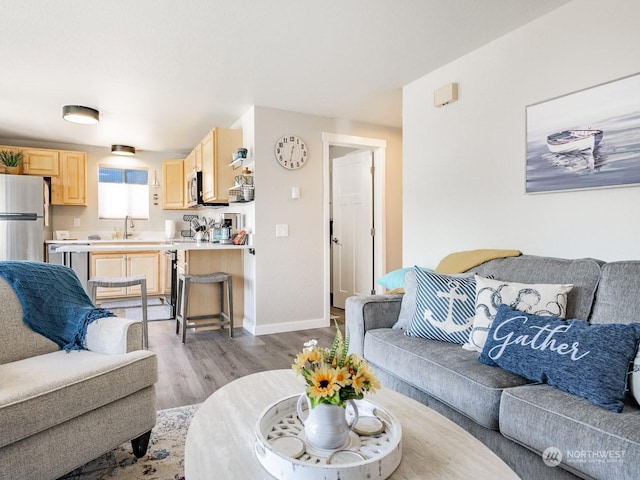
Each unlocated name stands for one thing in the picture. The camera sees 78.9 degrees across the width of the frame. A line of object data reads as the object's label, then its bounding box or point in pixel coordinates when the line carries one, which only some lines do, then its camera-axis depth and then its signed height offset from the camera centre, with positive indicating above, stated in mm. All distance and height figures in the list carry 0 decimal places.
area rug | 1642 -1005
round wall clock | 4078 +903
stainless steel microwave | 5051 +608
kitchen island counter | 3928 -298
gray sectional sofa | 1183 -588
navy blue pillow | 1308 -438
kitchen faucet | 6459 +209
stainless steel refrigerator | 4922 +270
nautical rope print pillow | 1743 -301
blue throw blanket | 1896 -343
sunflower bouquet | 975 -355
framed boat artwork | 1942 +525
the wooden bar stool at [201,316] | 3752 -684
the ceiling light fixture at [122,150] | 6020 +1369
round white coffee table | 978 -588
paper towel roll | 6664 +142
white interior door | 4770 +130
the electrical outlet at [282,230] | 4098 +71
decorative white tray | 932 -564
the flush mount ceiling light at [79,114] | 3986 +1286
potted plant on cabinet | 5176 +1041
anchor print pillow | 1986 -383
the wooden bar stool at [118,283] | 3291 -392
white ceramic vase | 1037 -512
